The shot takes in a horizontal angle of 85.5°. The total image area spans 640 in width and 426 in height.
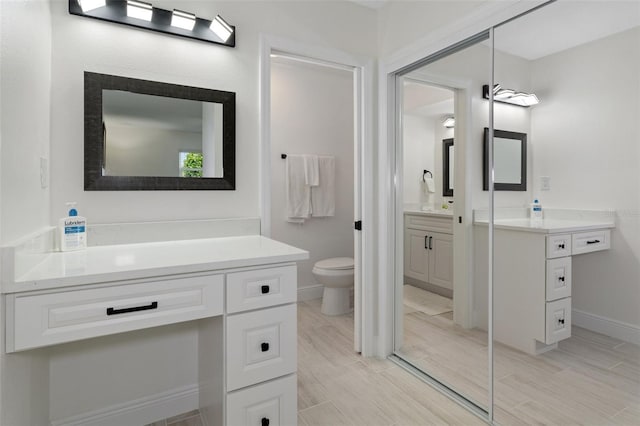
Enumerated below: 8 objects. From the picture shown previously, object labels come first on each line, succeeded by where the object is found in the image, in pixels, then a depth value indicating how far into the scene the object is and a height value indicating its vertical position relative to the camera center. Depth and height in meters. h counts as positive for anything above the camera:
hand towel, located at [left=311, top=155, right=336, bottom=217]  3.59 +0.22
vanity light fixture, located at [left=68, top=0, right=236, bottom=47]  1.56 +0.93
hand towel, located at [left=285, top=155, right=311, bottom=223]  3.46 +0.21
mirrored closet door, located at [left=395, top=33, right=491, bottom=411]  1.85 -0.03
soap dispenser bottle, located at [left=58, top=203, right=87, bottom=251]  1.44 -0.08
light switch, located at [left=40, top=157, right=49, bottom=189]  1.37 +0.16
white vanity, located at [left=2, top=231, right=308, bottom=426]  1.03 -0.32
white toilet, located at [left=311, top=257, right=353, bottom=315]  3.06 -0.63
